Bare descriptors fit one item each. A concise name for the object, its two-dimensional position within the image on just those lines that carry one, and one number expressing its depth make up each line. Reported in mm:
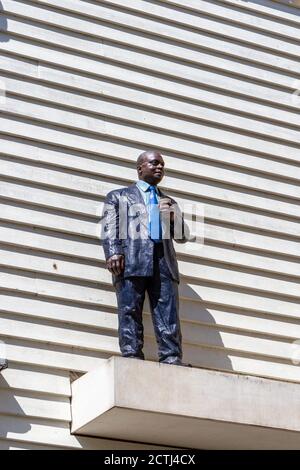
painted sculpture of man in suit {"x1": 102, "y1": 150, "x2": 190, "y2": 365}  17709
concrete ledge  16779
